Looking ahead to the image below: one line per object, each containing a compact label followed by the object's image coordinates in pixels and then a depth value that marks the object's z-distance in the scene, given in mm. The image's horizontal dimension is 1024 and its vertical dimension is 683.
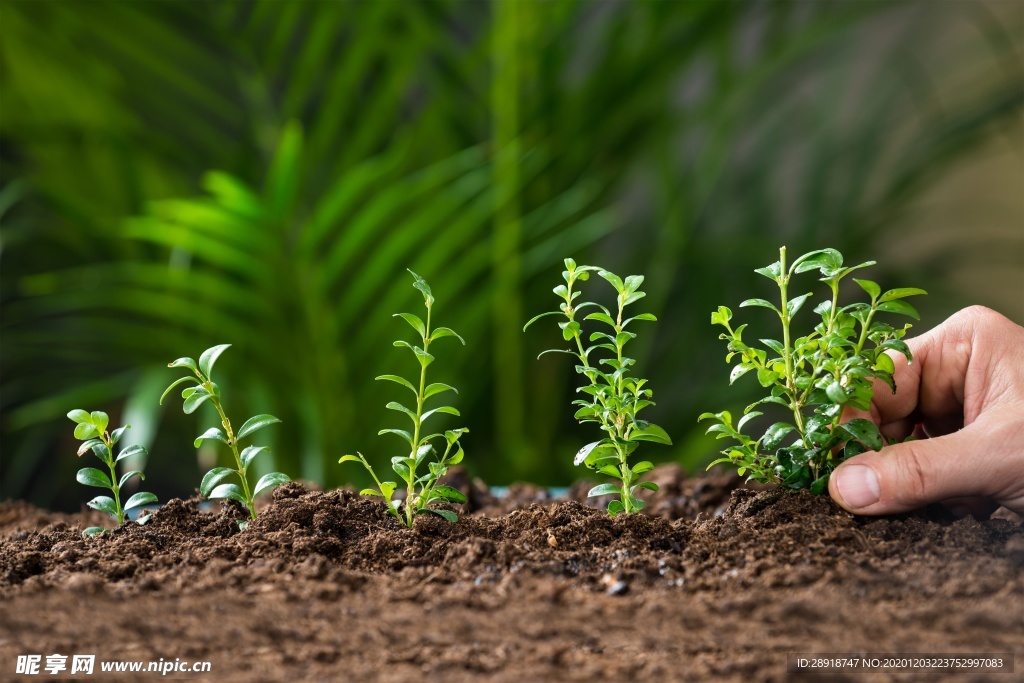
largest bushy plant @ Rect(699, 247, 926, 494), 1081
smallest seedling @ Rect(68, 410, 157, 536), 1104
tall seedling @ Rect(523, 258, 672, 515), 1097
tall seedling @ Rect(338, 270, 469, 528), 1092
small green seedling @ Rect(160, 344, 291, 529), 1093
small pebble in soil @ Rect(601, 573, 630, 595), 1042
